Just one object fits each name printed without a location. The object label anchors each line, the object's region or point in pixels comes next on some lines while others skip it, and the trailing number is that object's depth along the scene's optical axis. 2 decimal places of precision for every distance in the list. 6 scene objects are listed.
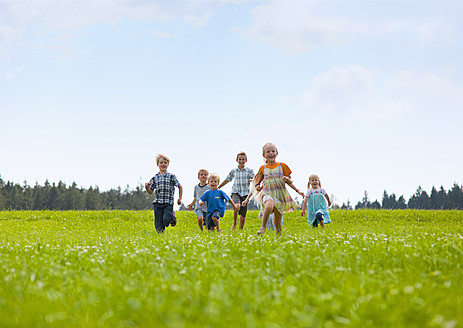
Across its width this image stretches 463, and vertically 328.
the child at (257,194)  10.79
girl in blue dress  15.83
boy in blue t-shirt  13.46
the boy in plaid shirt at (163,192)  13.17
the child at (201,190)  14.19
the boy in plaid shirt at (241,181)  14.52
